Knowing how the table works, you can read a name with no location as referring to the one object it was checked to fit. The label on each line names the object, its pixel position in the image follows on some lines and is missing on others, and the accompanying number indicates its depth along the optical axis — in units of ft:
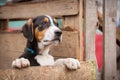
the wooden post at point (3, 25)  10.97
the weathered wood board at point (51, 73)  5.42
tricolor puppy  7.61
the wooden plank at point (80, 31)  7.93
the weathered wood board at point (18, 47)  8.19
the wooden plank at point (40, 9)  8.19
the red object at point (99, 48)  11.17
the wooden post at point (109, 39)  8.59
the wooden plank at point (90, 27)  8.05
